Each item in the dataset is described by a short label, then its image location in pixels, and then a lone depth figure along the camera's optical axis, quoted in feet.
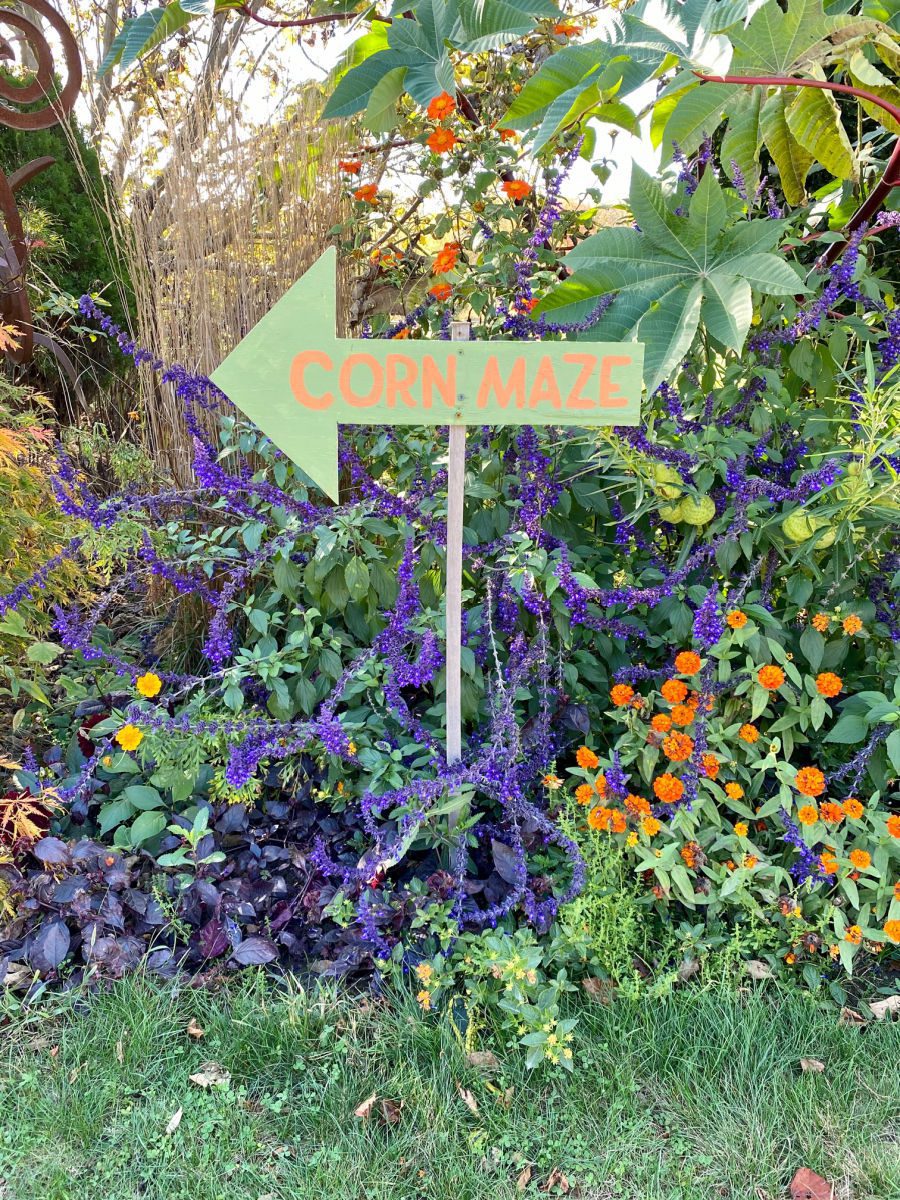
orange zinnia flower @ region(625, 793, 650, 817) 5.10
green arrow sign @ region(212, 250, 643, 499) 4.36
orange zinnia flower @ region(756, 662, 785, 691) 5.09
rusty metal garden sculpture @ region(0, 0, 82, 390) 8.09
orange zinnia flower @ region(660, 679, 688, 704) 5.22
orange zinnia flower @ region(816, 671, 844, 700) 5.22
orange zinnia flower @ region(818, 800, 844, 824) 5.16
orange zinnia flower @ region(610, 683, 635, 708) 5.38
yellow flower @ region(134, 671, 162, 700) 5.51
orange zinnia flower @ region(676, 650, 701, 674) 5.04
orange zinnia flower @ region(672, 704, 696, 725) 5.17
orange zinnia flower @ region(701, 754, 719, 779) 5.18
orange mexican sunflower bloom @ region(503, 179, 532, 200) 6.91
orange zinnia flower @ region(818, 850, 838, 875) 5.07
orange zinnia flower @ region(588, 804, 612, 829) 5.09
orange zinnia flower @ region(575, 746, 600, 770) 5.32
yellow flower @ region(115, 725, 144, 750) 5.27
